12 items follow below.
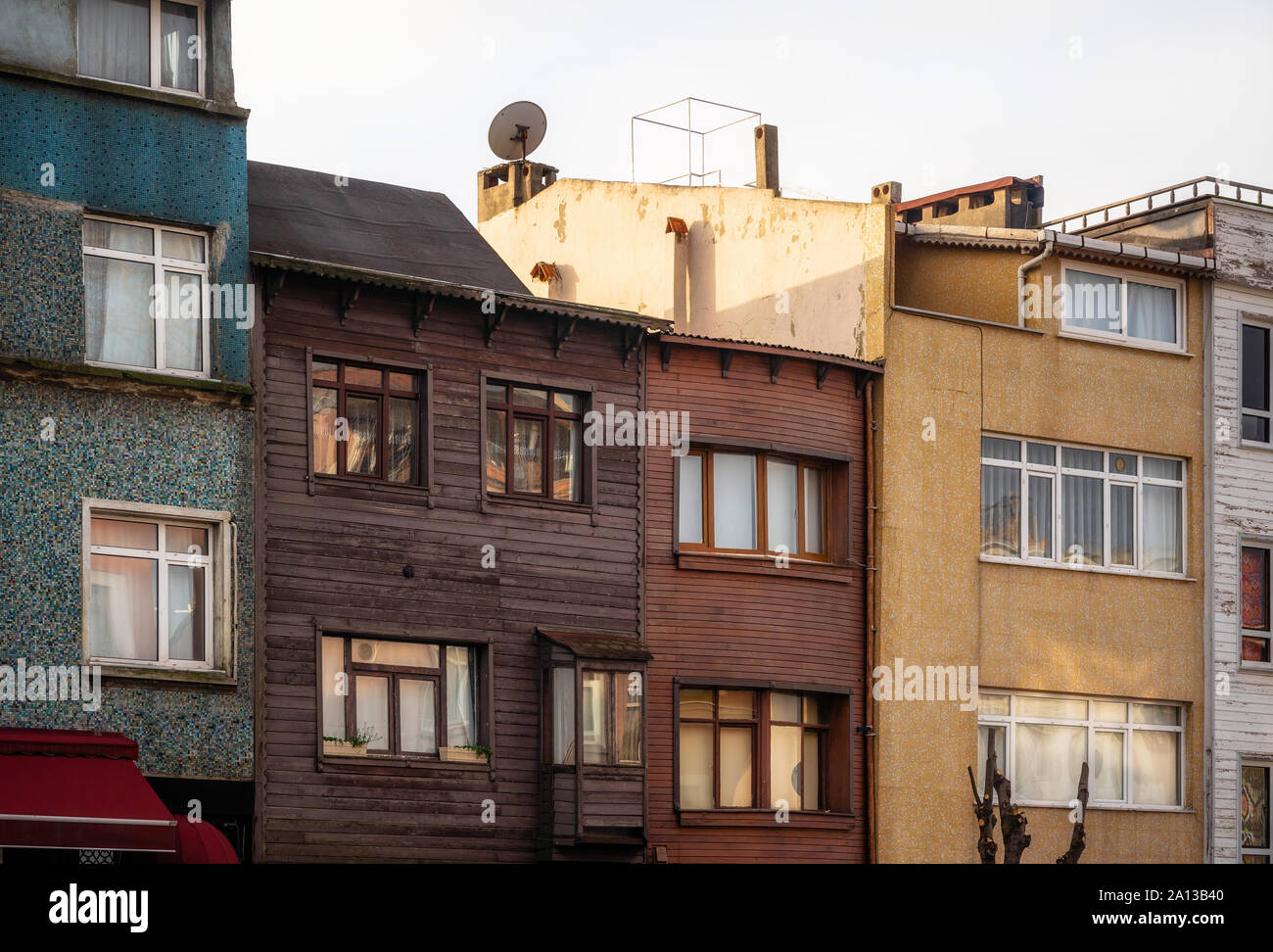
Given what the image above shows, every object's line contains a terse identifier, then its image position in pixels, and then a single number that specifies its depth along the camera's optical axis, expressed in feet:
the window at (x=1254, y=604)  124.77
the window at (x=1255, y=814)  122.31
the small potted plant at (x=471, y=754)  100.12
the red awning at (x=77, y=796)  80.94
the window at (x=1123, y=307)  121.70
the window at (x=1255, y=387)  127.13
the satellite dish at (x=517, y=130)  131.13
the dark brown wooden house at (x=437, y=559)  96.48
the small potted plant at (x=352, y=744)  96.68
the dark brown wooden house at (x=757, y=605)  106.93
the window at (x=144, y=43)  93.97
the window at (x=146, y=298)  92.27
